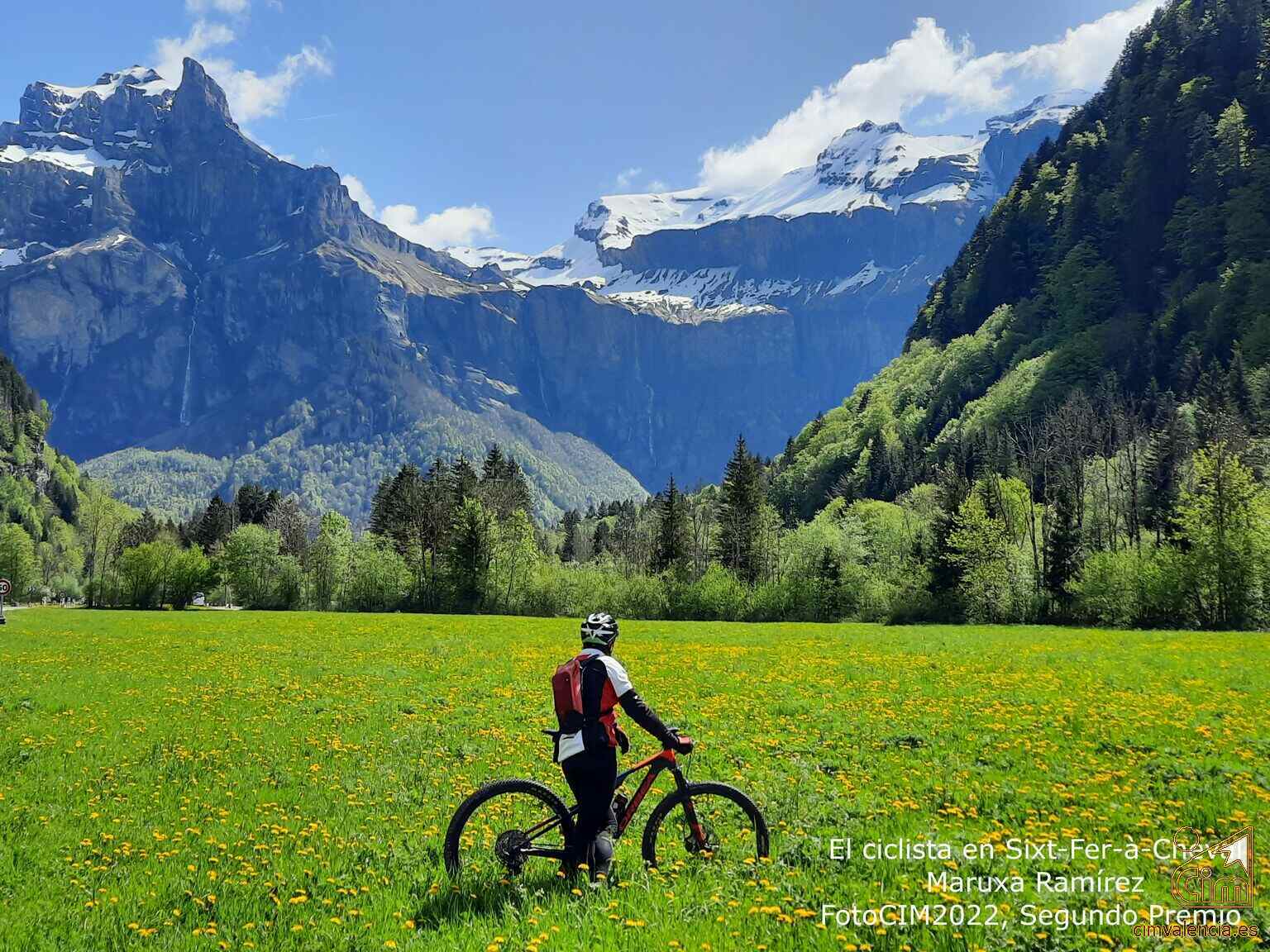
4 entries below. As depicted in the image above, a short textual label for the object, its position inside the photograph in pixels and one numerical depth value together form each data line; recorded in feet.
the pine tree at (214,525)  421.18
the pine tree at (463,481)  309.63
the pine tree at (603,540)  494.79
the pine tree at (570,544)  564.30
